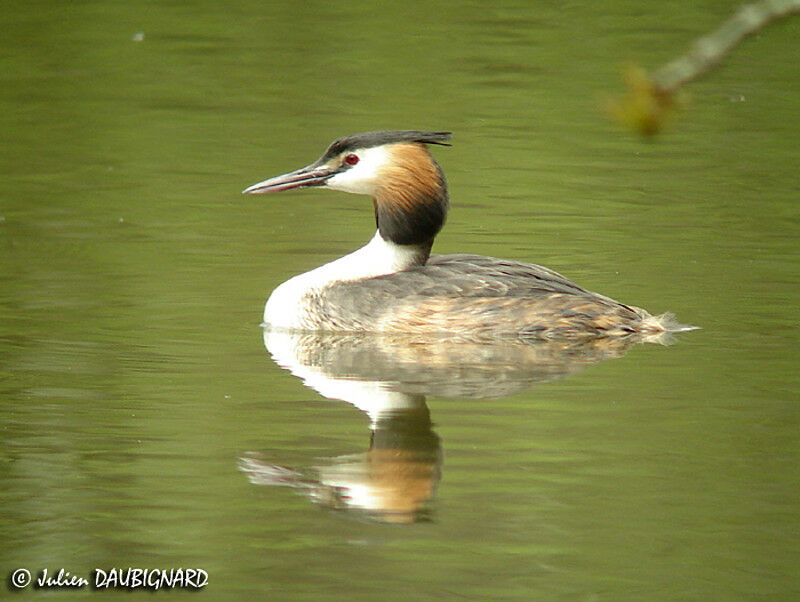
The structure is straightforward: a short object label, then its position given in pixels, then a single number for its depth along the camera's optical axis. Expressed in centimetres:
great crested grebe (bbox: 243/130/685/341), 1750
